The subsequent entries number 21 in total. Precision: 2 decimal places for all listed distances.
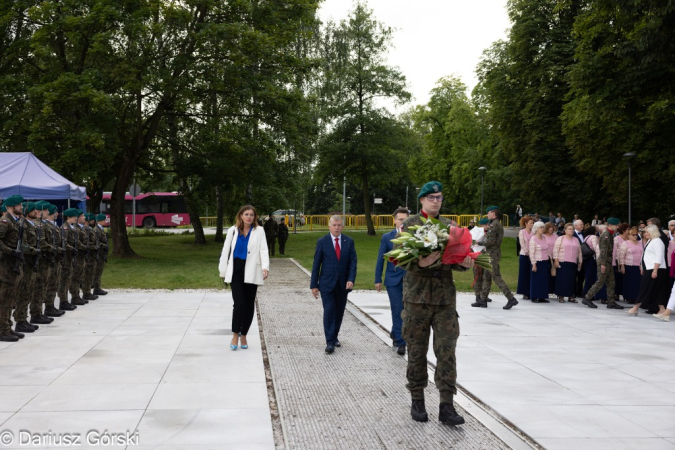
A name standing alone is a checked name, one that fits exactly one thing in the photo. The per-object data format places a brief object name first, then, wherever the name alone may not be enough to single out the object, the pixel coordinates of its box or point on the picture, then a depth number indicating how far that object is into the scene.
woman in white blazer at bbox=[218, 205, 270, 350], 8.47
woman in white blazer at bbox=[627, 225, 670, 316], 13.01
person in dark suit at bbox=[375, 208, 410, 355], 8.68
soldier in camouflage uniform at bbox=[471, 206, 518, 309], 13.47
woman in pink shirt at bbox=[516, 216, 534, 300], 15.16
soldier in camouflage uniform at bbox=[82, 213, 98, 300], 13.48
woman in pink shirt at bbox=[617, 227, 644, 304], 14.45
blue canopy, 16.25
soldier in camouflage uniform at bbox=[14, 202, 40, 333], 9.78
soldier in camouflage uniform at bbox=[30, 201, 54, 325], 10.50
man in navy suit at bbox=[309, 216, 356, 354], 8.63
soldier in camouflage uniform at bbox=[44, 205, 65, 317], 11.21
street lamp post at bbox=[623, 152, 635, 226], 26.92
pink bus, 58.44
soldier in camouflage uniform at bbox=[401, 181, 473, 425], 5.64
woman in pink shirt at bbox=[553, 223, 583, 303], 14.87
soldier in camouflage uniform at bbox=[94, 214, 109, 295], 14.23
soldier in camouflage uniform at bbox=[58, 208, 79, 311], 12.07
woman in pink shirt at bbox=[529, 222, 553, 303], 14.75
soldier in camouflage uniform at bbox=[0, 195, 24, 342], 9.12
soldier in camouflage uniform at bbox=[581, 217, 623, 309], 14.26
